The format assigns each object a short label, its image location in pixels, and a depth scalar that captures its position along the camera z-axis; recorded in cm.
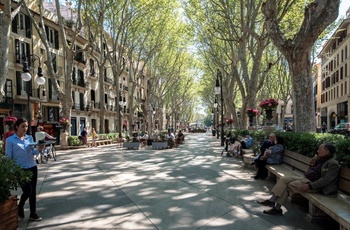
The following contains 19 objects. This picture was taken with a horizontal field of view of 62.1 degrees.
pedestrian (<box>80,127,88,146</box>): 2141
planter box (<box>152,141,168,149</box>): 1861
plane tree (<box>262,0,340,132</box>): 851
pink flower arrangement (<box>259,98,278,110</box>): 1446
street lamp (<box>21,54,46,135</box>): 1282
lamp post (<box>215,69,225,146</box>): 2161
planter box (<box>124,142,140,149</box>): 1852
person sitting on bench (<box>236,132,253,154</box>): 1282
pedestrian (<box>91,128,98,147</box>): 2229
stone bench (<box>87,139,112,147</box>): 2259
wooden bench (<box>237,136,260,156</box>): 1125
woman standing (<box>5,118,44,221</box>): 465
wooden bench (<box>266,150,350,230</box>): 370
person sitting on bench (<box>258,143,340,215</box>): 451
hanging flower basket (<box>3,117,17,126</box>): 1019
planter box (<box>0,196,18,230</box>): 387
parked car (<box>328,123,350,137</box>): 2642
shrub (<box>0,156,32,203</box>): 392
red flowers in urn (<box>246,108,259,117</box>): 1792
